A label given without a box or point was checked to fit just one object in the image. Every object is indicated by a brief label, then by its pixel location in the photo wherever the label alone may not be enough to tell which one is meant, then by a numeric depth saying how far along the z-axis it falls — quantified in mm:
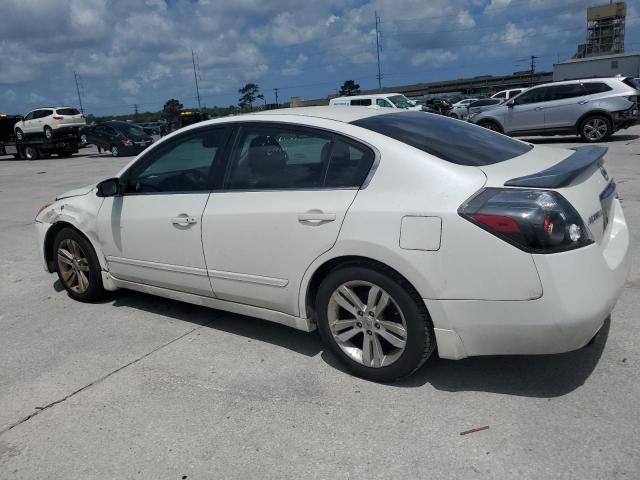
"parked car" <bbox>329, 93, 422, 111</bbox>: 24703
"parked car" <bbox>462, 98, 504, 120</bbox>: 28953
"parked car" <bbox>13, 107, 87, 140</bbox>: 28016
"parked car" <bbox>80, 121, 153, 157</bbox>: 24703
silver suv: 15211
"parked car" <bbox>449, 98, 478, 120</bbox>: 30731
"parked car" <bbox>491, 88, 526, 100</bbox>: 30519
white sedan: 2719
